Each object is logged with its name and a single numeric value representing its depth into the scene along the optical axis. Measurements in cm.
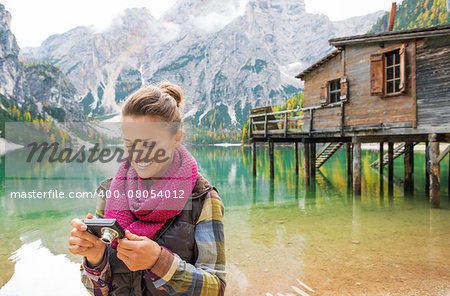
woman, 156
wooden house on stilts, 1043
